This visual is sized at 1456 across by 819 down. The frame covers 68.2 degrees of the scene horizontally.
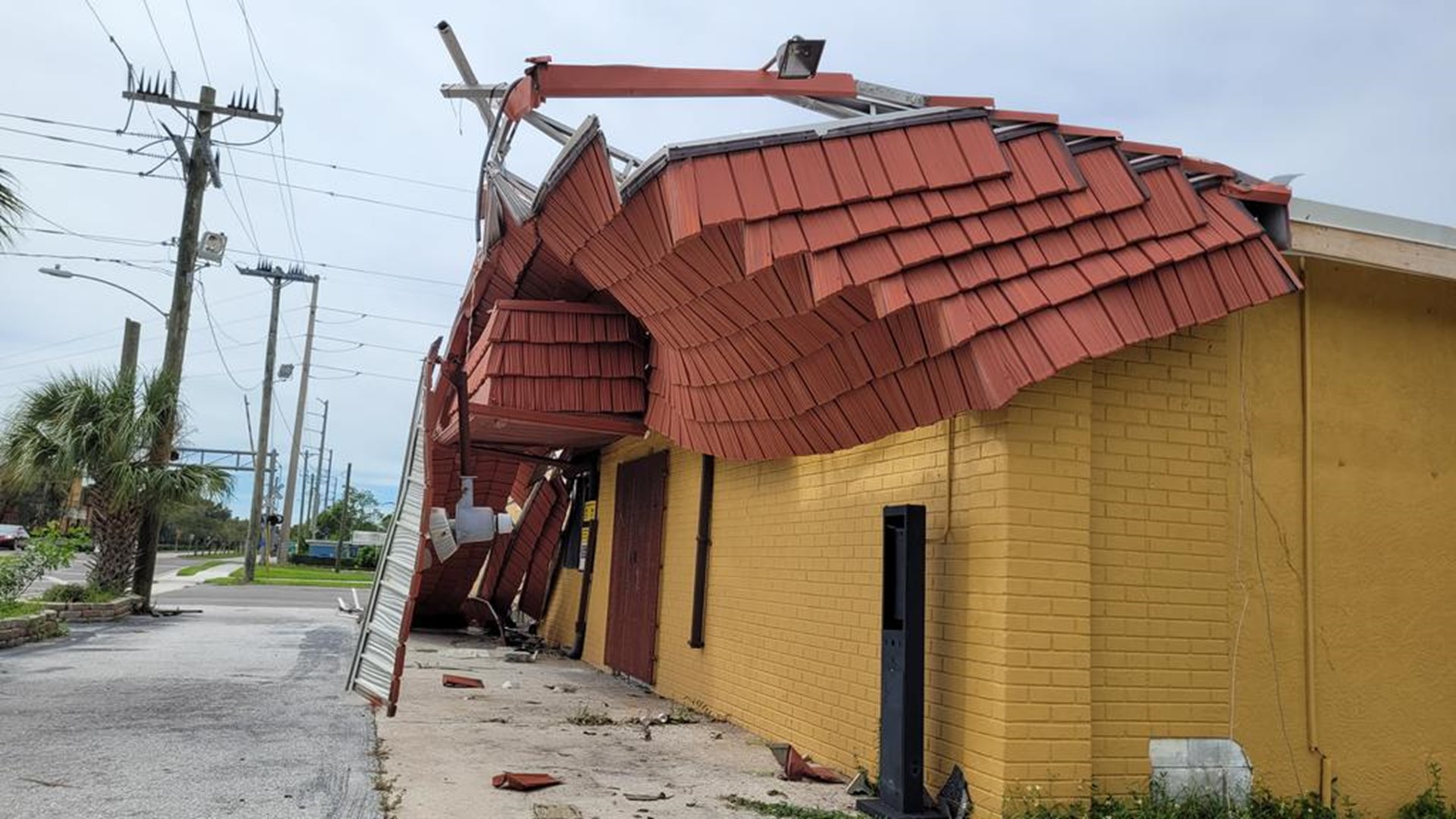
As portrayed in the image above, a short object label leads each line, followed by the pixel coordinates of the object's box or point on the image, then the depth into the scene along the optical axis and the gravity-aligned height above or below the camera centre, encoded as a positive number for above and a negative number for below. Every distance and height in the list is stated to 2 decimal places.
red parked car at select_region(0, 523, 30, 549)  46.67 -1.46
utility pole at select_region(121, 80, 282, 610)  18.58 +4.24
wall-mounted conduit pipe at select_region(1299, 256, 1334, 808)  5.82 +0.14
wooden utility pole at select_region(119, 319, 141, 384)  20.80 +3.22
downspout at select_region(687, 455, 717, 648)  9.59 -0.07
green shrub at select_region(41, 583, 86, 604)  16.88 -1.41
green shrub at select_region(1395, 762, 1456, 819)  5.91 -1.27
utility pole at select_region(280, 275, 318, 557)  39.50 +3.55
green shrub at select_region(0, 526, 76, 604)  14.69 -0.83
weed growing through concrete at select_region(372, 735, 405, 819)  5.48 -1.47
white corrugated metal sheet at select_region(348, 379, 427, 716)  7.62 -0.65
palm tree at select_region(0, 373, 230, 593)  17.48 +0.83
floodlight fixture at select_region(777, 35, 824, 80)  5.72 +2.58
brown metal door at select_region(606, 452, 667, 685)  11.26 -0.33
